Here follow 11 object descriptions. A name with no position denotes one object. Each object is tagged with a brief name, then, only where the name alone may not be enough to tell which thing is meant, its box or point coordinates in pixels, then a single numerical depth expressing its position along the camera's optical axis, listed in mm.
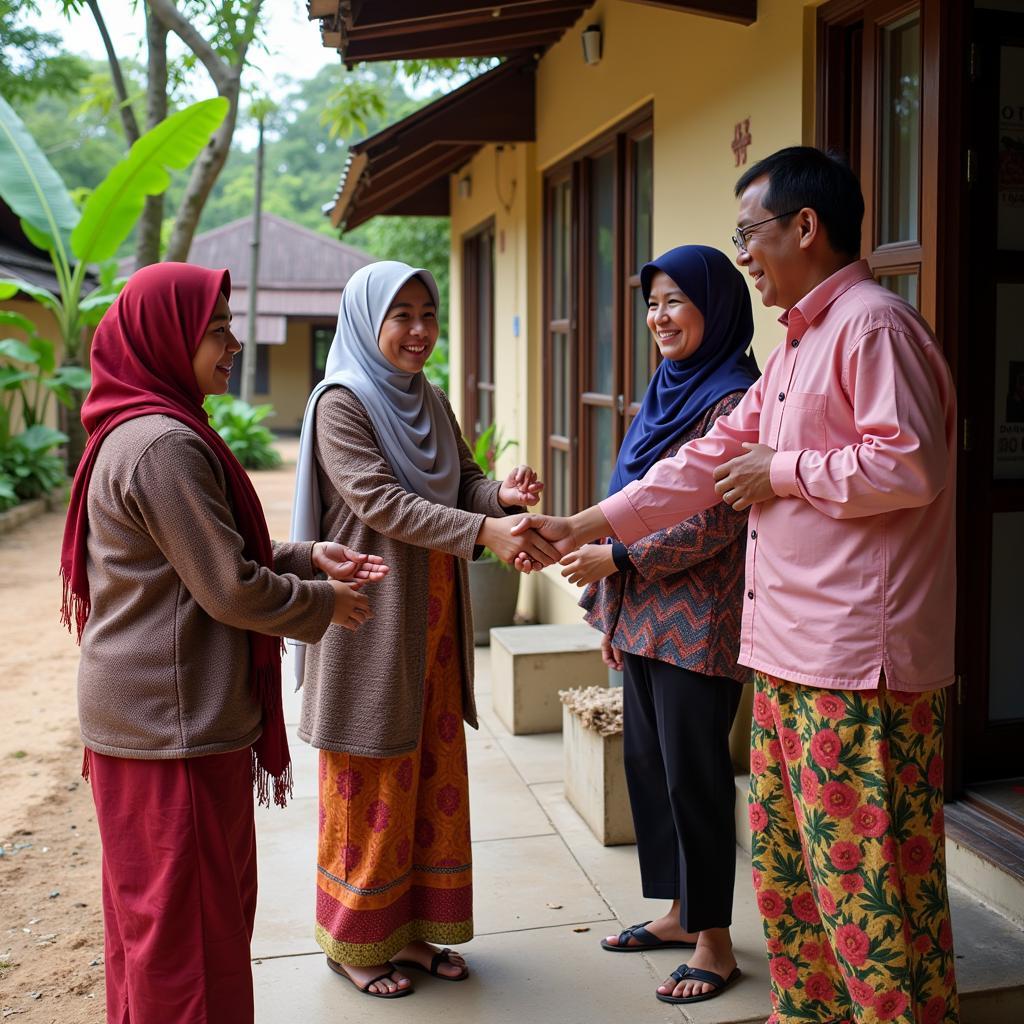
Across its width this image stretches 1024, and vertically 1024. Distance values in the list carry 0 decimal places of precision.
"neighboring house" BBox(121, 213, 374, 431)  28422
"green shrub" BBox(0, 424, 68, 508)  13039
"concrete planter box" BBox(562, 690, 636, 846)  4051
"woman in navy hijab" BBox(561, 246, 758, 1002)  3025
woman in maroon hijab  2254
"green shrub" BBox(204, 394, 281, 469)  19141
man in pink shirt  2277
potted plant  7168
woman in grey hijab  2992
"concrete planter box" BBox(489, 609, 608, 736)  5340
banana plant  9578
